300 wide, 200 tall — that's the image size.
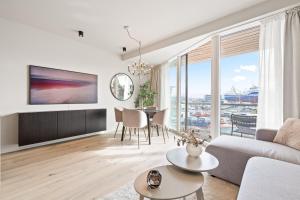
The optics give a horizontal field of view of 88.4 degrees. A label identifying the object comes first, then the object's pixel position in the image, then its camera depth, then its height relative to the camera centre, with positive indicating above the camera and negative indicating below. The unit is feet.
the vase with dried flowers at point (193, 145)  5.71 -1.66
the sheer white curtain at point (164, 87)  18.10 +1.50
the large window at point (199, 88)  12.10 +1.01
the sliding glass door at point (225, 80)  9.41 +1.43
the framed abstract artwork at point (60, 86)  11.14 +1.08
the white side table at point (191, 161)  4.82 -2.09
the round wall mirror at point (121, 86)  16.72 +1.53
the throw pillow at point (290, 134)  6.23 -1.40
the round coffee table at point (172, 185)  3.70 -2.26
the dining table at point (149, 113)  12.98 -1.12
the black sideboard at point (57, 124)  10.11 -1.88
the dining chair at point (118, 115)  13.70 -1.34
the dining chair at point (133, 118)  11.87 -1.39
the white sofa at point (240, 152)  5.80 -2.04
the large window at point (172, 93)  16.61 +0.85
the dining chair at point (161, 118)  13.28 -1.53
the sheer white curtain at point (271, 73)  7.80 +1.43
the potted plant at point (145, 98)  18.11 +0.26
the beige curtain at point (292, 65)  7.26 +1.72
